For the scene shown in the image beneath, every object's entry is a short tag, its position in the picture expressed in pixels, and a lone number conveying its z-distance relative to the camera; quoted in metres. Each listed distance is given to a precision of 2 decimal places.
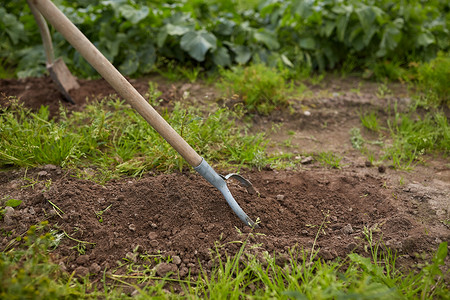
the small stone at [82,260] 1.77
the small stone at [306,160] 2.74
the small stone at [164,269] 1.74
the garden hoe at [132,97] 1.82
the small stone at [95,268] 1.74
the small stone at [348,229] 2.01
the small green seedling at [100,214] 2.01
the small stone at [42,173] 2.29
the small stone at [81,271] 1.71
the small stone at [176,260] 1.79
